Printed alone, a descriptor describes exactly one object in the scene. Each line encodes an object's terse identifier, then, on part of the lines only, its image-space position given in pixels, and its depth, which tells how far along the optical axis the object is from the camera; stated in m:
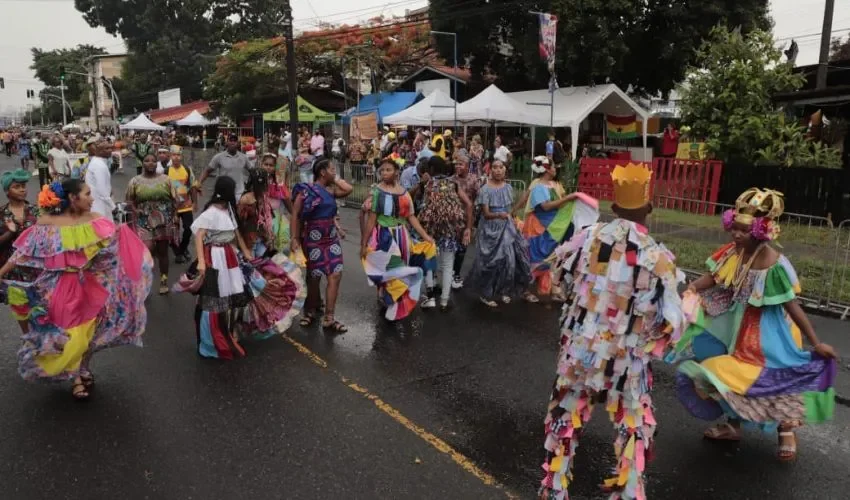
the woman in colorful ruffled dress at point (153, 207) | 7.76
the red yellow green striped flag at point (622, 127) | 22.48
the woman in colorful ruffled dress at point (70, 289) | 4.56
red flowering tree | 33.38
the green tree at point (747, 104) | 13.60
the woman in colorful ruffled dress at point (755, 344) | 3.64
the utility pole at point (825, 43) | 15.59
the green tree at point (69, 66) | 80.69
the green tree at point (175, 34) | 60.03
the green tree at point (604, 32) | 20.16
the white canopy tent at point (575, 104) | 19.61
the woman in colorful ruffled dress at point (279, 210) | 6.83
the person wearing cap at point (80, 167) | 8.90
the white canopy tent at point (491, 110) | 18.41
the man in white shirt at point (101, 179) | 8.02
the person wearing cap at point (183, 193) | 9.11
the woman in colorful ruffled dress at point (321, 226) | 6.07
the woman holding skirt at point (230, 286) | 5.30
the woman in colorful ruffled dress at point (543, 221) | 7.15
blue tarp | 26.16
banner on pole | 16.28
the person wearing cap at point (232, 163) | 9.64
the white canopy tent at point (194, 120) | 36.33
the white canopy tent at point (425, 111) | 20.31
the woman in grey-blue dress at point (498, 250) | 7.29
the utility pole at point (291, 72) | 17.38
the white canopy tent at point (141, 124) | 34.47
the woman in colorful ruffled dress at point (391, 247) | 6.29
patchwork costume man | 3.06
